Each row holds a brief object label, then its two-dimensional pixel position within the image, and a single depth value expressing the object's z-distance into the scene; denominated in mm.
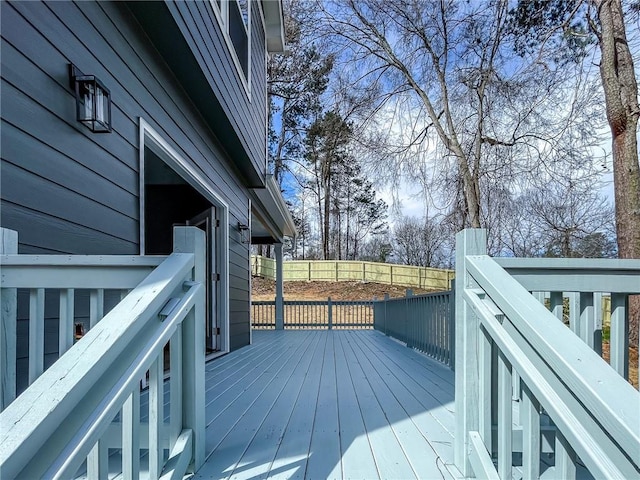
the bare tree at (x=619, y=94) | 5680
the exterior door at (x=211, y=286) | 4762
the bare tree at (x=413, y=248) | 18844
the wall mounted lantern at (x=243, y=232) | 5711
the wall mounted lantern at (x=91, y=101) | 1904
